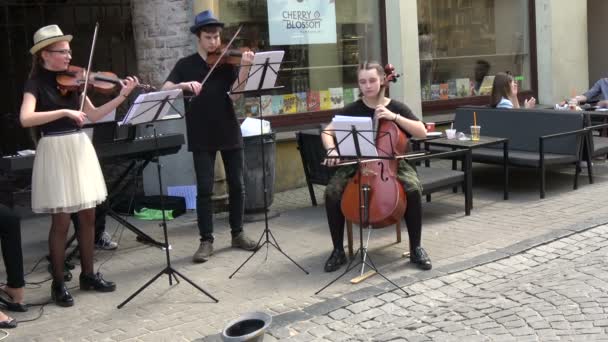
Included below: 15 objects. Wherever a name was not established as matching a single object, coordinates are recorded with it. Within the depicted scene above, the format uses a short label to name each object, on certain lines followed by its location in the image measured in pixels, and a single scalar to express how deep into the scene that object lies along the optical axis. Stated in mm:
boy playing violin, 6102
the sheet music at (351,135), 5184
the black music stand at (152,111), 4992
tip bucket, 4016
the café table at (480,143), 7691
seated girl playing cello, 5645
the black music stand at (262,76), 5641
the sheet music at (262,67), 5625
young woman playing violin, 5035
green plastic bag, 7910
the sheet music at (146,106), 4969
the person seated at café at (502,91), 9023
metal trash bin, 7605
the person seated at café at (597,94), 10422
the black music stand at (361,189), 5211
